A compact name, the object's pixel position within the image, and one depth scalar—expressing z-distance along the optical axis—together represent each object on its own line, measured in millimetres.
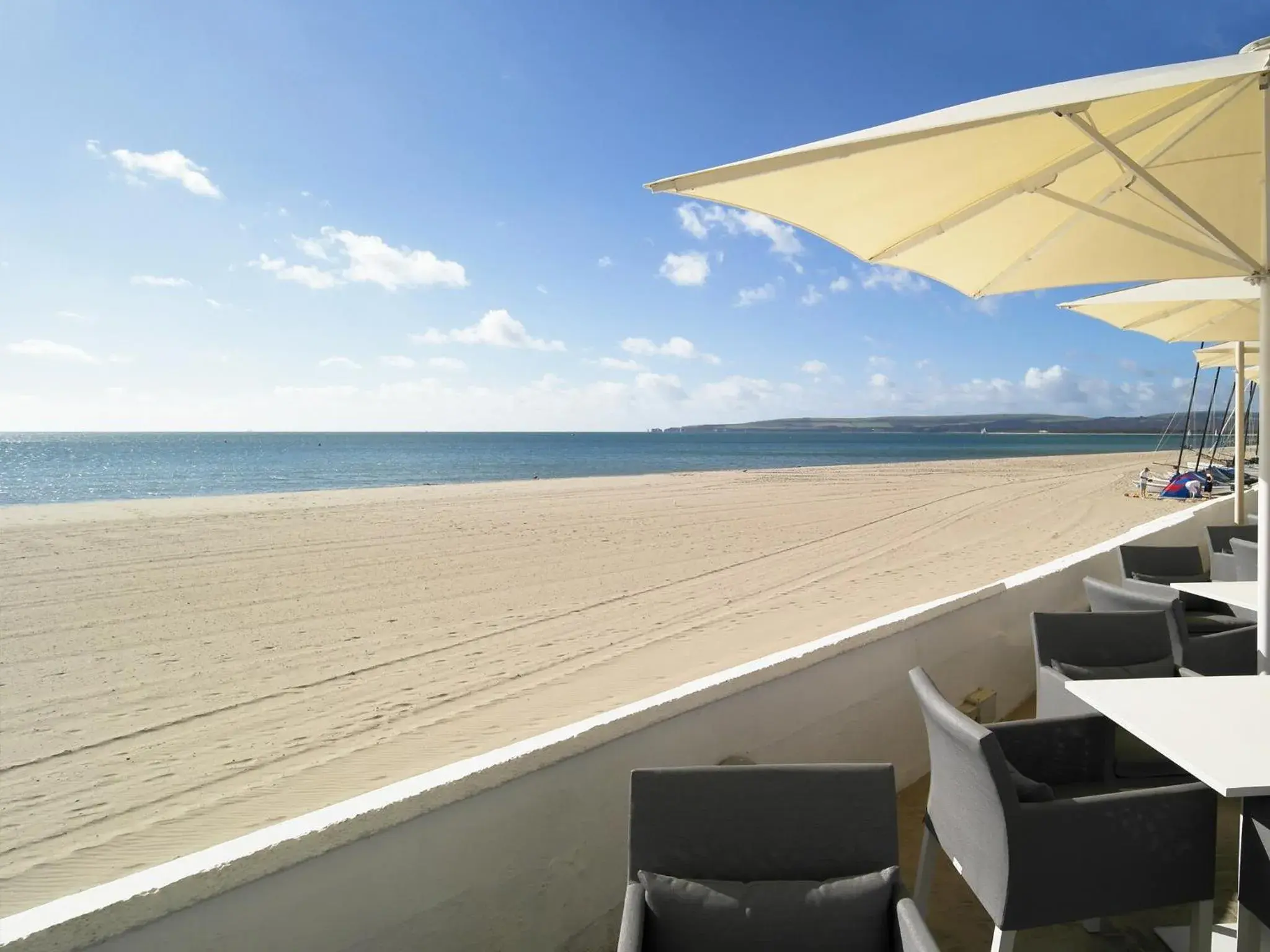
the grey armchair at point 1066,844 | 1708
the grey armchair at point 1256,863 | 1652
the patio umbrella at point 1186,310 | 4410
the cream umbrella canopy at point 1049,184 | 2131
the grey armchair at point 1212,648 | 3004
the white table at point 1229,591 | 3408
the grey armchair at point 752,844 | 1500
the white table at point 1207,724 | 1673
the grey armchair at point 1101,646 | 2916
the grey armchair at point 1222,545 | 4973
